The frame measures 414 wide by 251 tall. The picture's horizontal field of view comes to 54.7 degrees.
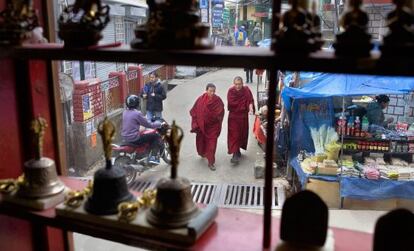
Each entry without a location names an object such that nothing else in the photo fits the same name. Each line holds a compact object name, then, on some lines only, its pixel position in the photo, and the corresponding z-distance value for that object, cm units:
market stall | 355
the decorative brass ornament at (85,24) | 82
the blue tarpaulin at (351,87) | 352
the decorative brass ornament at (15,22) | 88
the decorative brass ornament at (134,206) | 84
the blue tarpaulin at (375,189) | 354
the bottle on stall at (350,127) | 388
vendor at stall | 400
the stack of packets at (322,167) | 367
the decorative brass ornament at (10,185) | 101
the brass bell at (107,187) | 88
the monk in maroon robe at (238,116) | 448
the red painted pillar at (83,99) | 409
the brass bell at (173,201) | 82
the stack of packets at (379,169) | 354
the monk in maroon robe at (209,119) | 441
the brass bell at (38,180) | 96
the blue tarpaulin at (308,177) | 368
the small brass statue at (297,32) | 66
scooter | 388
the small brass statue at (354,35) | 64
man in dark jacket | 493
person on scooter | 380
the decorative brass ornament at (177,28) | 74
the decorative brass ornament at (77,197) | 91
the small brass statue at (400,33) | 61
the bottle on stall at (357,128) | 388
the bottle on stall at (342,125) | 388
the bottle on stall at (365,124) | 389
